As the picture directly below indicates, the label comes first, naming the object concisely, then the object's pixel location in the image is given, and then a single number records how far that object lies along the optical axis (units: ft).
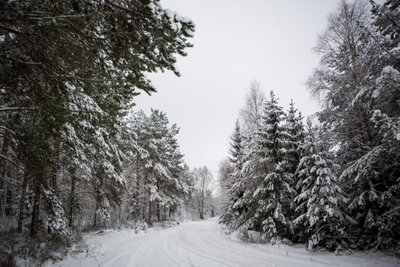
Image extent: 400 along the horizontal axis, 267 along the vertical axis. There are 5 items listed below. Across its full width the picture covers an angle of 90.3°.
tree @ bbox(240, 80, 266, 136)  56.34
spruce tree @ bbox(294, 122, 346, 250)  27.77
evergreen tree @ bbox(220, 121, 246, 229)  49.55
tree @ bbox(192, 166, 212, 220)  176.31
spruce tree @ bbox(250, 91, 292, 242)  37.35
